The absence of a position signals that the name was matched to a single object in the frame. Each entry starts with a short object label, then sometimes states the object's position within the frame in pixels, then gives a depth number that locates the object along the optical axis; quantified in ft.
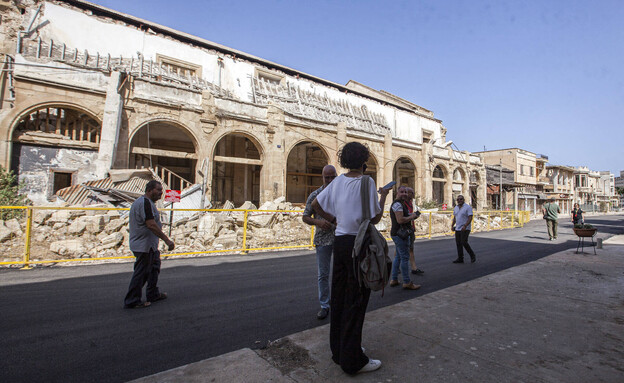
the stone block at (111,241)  28.30
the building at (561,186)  167.15
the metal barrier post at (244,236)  28.84
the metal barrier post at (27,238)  20.99
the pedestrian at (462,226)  23.52
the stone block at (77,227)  28.35
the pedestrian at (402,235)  16.23
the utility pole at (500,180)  109.60
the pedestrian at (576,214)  43.64
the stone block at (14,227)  26.58
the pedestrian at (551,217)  41.50
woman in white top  7.43
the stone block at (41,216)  27.27
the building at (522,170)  138.58
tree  33.71
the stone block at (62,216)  28.37
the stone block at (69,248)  26.27
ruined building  38.63
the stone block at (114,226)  29.77
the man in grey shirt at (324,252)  11.47
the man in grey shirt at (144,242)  12.92
